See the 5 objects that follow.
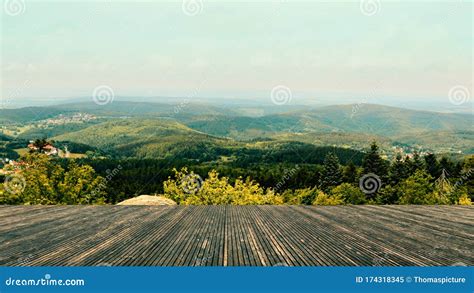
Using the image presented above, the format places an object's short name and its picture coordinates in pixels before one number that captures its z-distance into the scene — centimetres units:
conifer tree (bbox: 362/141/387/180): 6969
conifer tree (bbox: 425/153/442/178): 7212
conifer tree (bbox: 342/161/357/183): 7606
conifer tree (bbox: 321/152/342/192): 7650
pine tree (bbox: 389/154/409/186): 6819
